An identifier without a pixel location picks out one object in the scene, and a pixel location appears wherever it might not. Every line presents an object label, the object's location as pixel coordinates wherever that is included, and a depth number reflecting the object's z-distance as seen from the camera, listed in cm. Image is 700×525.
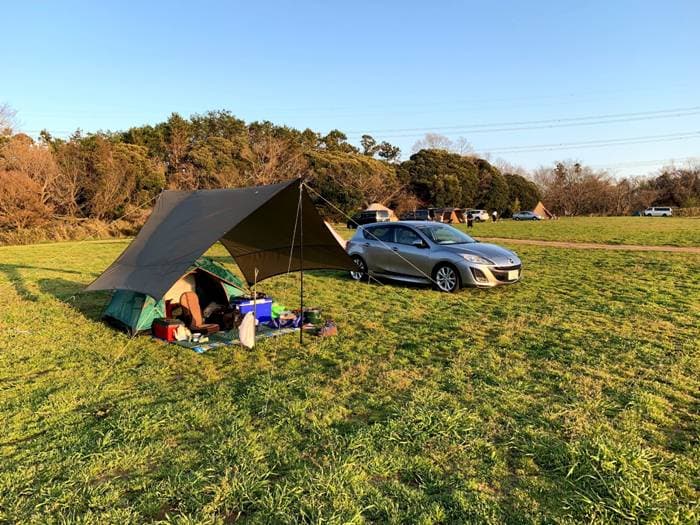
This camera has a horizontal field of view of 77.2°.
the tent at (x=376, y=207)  3782
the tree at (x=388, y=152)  6044
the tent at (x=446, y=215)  4078
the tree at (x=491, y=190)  5138
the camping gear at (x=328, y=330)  591
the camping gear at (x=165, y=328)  585
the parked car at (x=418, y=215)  3692
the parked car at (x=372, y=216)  3198
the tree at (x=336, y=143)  5016
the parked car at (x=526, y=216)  4822
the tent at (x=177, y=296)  615
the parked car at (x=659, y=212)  5075
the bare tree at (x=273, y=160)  3681
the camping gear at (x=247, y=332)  514
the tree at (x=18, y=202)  2163
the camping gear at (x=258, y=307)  632
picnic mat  559
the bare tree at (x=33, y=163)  2328
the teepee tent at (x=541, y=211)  5435
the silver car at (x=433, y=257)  842
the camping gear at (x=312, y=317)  645
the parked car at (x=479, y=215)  4453
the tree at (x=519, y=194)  5359
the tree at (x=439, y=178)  4738
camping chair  618
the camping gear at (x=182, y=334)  587
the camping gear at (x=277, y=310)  662
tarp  496
